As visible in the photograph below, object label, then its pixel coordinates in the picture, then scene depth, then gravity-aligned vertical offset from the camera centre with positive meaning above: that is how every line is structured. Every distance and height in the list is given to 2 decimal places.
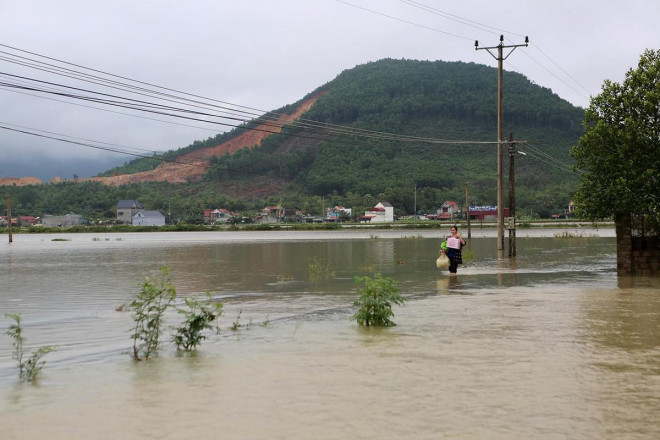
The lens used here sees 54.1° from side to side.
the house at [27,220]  172.20 +0.11
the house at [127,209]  171.50 +2.75
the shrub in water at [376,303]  13.76 -1.85
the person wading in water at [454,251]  26.00 -1.49
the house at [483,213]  153.50 +0.46
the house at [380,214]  162.62 +0.54
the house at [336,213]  170.00 +0.94
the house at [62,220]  162.57 -0.01
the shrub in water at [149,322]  11.40 -1.82
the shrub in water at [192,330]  11.90 -2.07
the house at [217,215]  163.12 +0.79
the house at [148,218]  170.25 +0.25
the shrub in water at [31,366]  9.73 -2.28
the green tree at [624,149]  24.20 +2.49
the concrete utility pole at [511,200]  34.72 +0.77
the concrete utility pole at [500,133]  34.01 +4.34
